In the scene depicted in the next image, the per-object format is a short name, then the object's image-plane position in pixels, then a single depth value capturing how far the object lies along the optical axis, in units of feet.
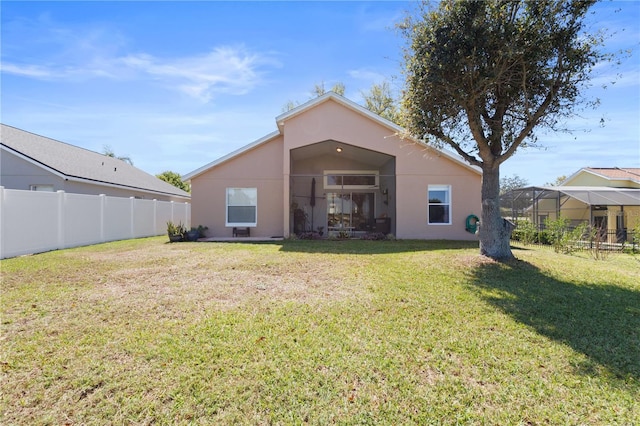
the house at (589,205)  53.72
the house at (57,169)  47.39
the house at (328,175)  43.83
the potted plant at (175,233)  44.01
